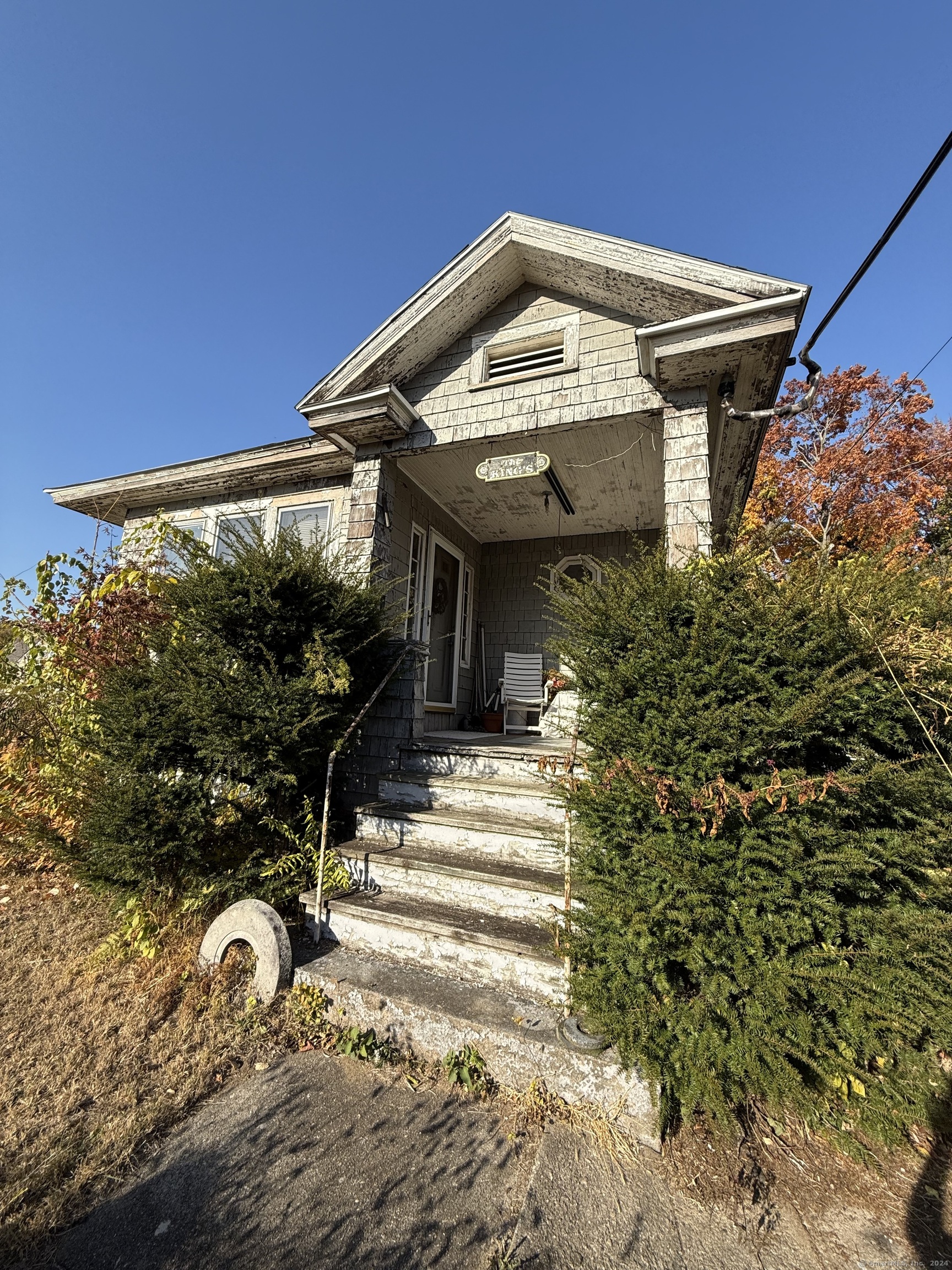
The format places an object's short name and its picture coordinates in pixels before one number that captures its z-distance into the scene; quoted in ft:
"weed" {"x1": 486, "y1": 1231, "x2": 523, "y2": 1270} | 5.29
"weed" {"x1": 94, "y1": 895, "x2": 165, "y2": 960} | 10.83
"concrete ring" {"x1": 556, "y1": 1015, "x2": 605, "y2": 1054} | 7.57
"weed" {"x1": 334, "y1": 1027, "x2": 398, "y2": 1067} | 8.63
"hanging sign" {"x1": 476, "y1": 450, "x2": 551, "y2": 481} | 17.10
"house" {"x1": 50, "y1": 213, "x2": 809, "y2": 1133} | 11.48
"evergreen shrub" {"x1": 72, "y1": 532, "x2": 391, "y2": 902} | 11.38
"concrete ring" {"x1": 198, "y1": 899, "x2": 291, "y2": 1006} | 9.65
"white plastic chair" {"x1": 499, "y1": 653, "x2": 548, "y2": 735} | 24.30
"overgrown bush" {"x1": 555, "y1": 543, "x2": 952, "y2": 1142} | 6.86
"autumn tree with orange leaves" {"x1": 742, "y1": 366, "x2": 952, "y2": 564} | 44.68
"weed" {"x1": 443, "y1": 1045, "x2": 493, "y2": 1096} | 7.88
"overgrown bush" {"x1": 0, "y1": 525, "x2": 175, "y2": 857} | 14.11
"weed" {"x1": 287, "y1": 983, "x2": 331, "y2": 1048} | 9.09
